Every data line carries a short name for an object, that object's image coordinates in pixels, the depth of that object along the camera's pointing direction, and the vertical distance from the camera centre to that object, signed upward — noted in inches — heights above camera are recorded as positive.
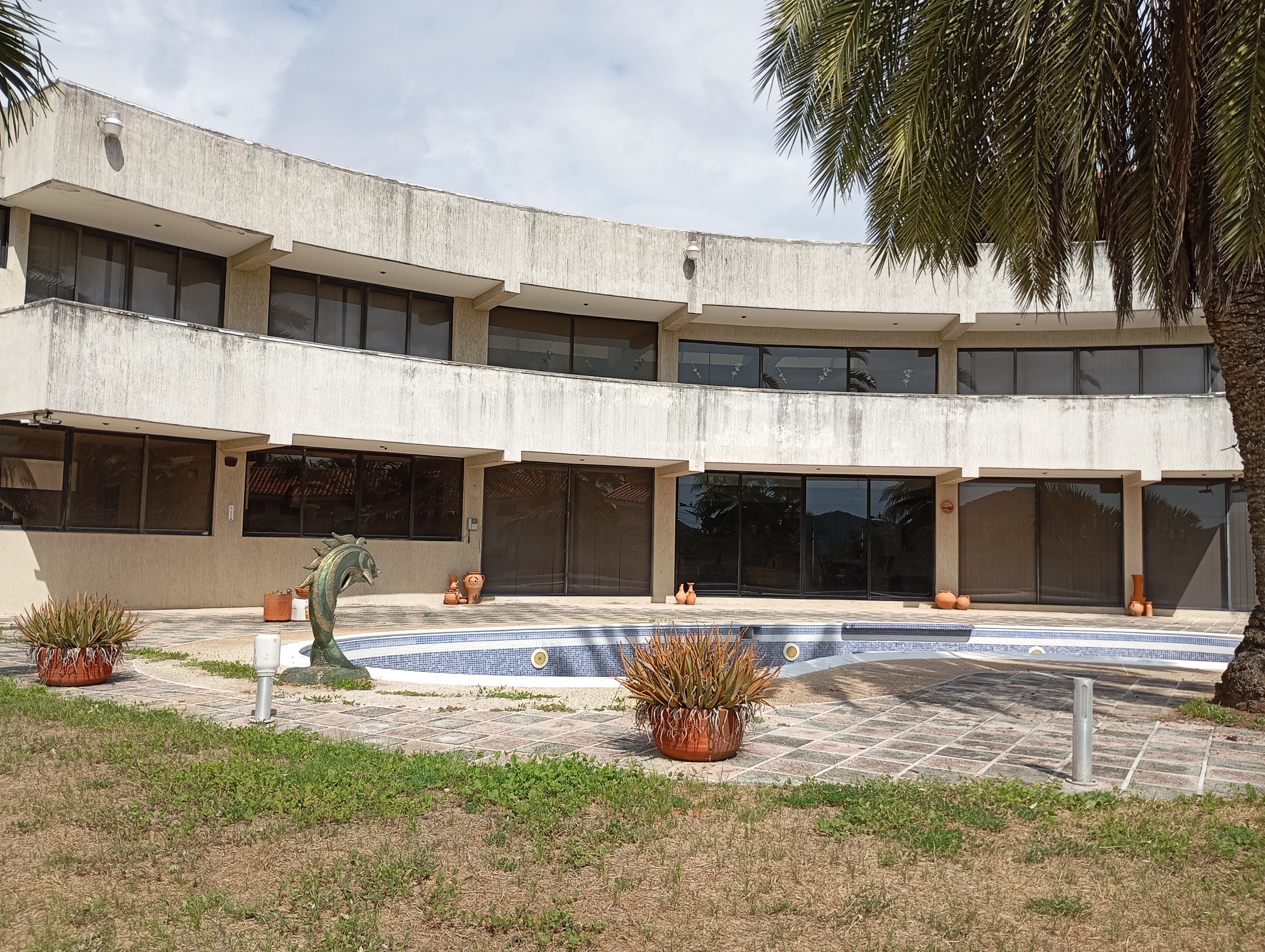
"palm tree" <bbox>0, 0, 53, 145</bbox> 276.7 +134.4
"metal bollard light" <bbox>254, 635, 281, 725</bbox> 323.0 -42.8
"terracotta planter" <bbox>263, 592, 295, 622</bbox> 660.1 -44.0
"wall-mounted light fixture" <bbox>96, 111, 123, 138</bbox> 614.2 +251.2
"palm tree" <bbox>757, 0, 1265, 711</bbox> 315.9 +148.6
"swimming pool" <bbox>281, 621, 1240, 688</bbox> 544.4 -60.4
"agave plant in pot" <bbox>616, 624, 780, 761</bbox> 281.0 -40.3
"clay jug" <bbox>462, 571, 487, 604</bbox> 837.2 -33.5
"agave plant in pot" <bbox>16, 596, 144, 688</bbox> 380.8 -39.9
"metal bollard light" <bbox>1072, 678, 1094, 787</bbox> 265.3 -48.6
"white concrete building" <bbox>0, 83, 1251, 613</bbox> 655.8 +107.1
